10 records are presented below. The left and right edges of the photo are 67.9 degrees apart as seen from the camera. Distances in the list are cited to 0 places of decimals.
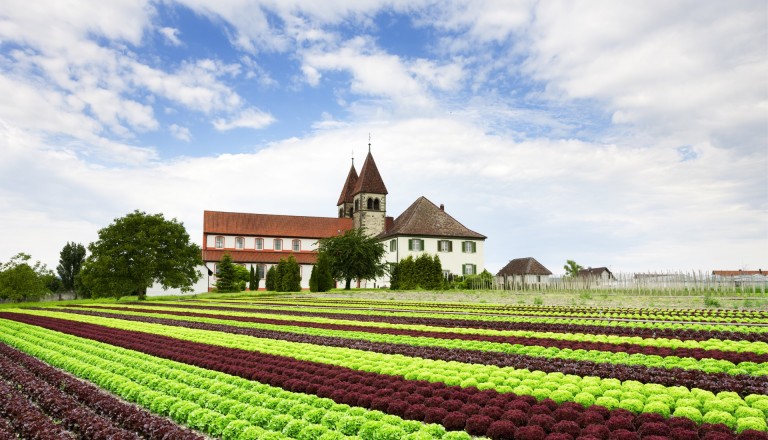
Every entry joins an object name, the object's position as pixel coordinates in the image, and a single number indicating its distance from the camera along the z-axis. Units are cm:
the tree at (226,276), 5562
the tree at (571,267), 8369
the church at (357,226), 6044
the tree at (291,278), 5294
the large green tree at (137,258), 4262
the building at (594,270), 8612
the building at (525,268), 7400
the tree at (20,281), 4325
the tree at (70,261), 7412
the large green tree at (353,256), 5466
